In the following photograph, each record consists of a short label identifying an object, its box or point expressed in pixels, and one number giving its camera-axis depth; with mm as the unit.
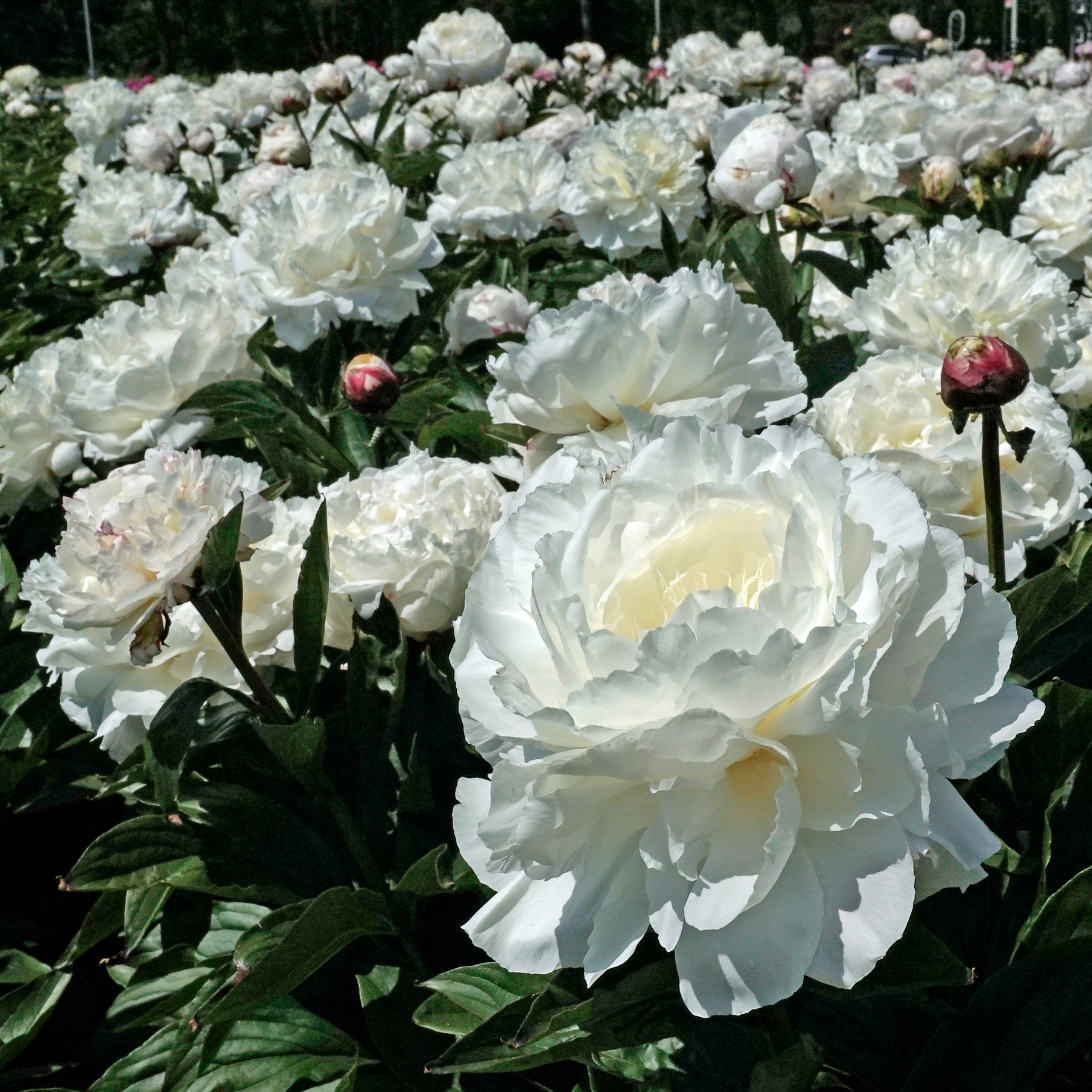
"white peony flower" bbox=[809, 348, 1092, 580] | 969
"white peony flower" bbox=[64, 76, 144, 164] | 3992
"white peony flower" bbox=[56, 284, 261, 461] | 1529
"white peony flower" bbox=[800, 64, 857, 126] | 3775
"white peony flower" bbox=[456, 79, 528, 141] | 2916
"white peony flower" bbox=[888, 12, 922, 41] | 6500
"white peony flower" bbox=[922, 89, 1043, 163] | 2139
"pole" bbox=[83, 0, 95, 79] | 8148
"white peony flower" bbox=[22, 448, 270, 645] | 900
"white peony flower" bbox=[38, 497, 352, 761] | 1046
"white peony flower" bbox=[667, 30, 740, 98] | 3590
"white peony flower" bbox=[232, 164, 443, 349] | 1553
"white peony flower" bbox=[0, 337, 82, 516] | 1655
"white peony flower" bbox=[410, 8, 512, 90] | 3100
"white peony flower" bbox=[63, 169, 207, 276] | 2568
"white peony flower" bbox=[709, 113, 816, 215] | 1650
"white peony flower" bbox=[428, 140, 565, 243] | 2158
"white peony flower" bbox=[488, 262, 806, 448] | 921
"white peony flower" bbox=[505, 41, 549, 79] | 3893
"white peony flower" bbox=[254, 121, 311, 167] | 2816
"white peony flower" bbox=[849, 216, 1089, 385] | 1241
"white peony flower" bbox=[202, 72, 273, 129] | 3703
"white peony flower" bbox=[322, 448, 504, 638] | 988
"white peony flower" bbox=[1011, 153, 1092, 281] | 1910
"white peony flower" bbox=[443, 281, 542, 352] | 1698
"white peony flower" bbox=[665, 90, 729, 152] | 2490
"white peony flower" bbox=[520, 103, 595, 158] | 2871
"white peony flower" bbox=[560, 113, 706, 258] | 1991
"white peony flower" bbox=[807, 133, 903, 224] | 2150
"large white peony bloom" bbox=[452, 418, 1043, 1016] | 562
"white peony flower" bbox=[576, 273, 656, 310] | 1215
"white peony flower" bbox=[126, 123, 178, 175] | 3152
